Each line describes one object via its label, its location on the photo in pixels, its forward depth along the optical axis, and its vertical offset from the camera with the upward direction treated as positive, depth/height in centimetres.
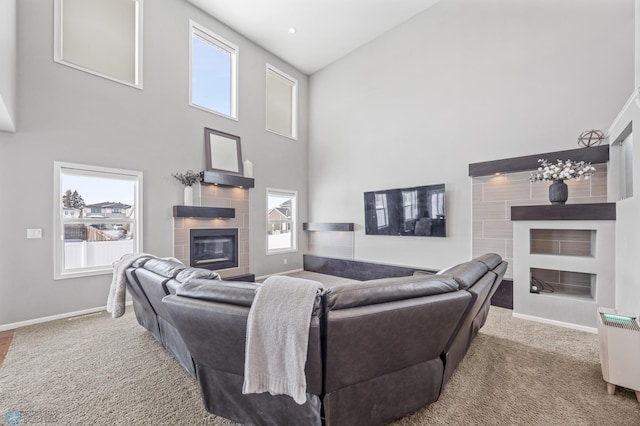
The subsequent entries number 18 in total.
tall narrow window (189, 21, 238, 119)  491 +274
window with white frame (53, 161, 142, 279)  348 -5
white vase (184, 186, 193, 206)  454 +31
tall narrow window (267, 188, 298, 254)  612 -18
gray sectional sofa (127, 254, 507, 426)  130 -70
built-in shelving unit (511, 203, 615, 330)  289 -58
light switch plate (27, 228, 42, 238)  324 -23
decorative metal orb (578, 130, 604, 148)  326 +90
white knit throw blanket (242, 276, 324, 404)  124 -61
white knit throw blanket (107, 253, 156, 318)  260 -73
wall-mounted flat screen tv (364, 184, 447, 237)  450 +1
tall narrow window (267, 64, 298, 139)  630 +269
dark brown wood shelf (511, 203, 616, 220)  285 +0
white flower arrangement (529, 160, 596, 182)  308 +48
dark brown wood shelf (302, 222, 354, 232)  579 -31
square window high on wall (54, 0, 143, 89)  362 +256
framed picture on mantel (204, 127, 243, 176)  496 +119
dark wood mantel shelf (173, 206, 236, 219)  442 +2
